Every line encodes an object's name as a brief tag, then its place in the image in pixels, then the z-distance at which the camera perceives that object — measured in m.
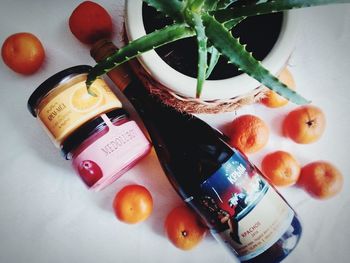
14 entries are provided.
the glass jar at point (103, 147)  0.55
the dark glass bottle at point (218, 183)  0.56
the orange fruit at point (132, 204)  0.61
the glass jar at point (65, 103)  0.53
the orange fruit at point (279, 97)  0.64
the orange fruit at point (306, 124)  0.64
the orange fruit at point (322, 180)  0.64
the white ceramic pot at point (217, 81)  0.43
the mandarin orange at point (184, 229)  0.62
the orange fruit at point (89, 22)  0.62
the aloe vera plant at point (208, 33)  0.34
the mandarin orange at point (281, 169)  0.63
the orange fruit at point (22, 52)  0.62
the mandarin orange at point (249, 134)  0.62
